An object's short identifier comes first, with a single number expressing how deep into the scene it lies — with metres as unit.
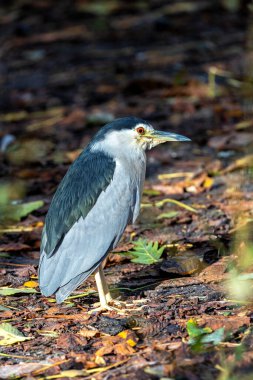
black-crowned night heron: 10.61
